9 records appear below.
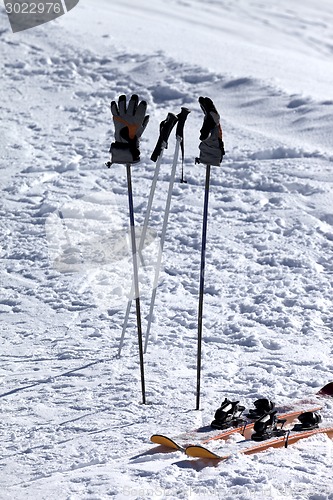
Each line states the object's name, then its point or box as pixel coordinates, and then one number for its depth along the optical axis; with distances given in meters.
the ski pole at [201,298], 12.61
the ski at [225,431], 11.15
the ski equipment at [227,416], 11.86
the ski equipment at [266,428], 11.47
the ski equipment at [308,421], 11.90
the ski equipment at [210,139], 12.18
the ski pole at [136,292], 12.69
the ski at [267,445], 10.62
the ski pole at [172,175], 13.04
